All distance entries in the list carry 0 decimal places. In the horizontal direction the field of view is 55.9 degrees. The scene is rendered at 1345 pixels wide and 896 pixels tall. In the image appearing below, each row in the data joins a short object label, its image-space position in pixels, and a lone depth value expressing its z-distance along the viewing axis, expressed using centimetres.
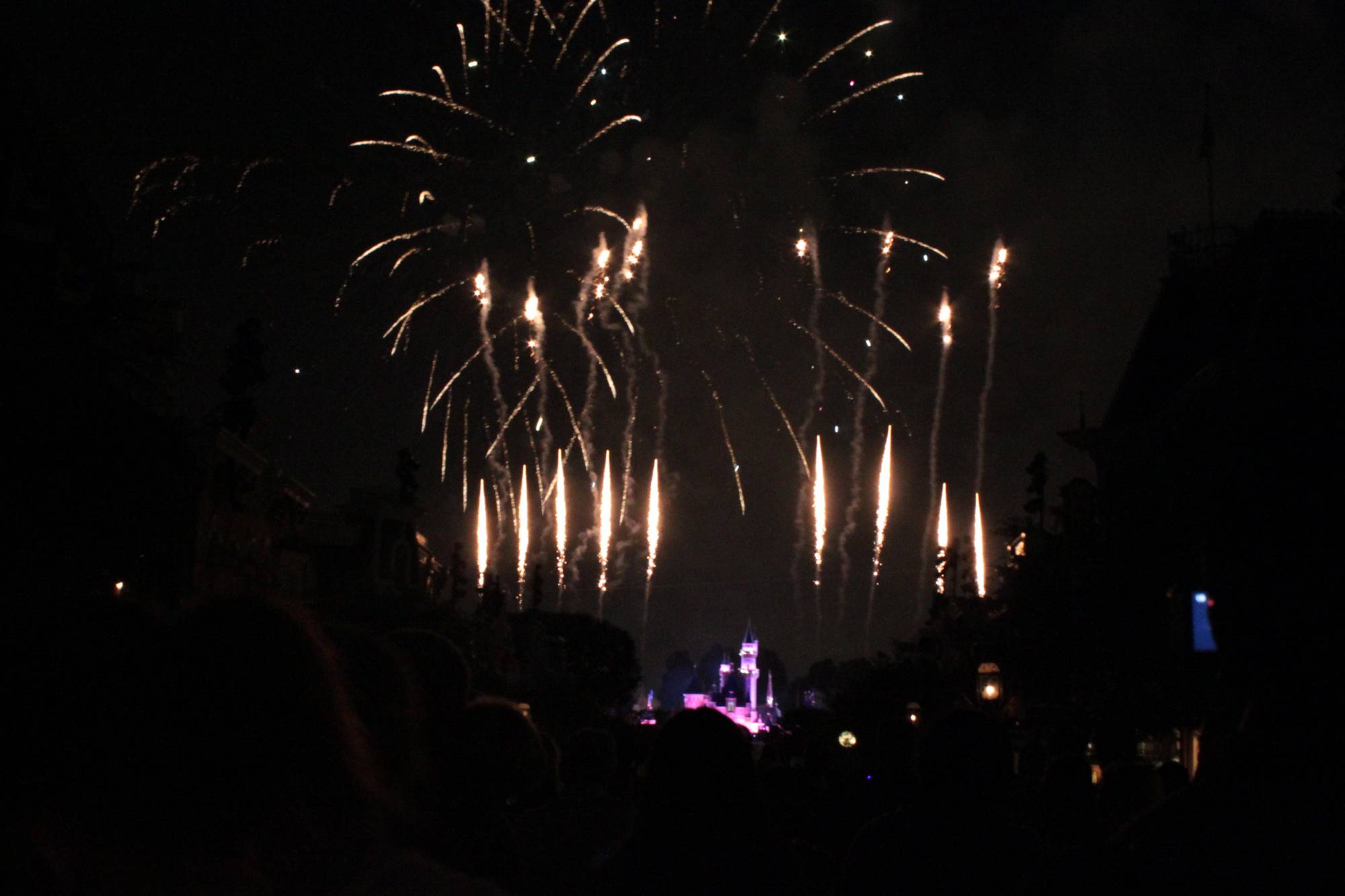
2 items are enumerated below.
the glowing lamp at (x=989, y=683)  3647
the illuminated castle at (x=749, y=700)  16525
